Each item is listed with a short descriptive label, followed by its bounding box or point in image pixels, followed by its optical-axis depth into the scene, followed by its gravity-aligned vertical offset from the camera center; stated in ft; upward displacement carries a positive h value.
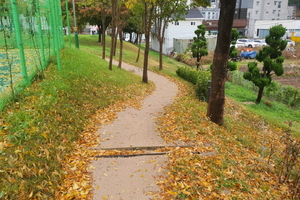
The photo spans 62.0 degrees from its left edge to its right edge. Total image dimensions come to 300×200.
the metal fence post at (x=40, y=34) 26.86 -0.01
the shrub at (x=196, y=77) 35.53 -7.69
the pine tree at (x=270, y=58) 46.96 -4.05
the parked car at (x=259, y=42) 130.89 -2.92
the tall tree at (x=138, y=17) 46.23 +5.03
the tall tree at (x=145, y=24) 41.92 +1.93
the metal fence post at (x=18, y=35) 18.52 -0.06
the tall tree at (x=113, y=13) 44.19 +3.85
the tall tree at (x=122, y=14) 56.85 +6.60
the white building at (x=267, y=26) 186.91 +8.01
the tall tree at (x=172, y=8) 61.82 +6.71
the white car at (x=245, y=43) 131.34 -3.46
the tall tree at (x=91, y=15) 75.88 +7.49
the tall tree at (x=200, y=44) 70.34 -2.24
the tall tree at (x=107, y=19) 98.22 +6.44
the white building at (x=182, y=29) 129.81 +3.36
